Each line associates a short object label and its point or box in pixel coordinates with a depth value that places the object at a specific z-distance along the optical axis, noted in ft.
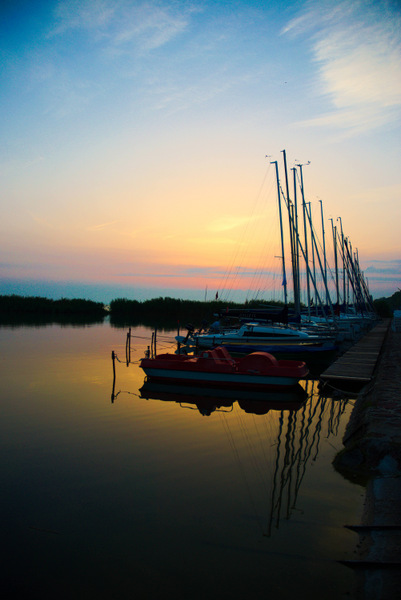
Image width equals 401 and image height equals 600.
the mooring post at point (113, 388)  55.78
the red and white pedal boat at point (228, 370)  57.82
